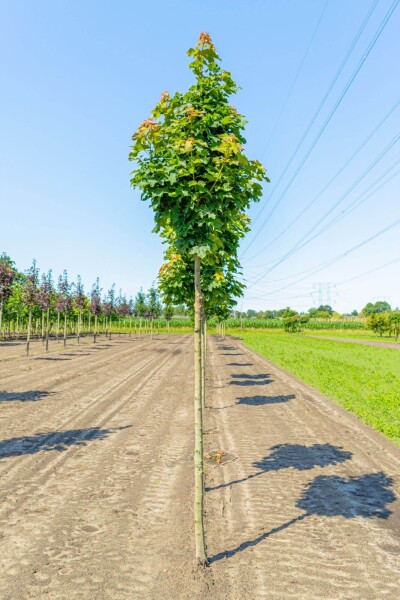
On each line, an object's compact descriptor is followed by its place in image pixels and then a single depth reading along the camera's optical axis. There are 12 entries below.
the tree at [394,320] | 85.88
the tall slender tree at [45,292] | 37.31
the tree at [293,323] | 104.69
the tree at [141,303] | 64.75
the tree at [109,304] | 61.09
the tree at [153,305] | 60.23
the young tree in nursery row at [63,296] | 43.28
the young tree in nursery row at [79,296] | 46.59
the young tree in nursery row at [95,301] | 53.00
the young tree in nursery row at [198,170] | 5.76
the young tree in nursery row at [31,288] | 34.75
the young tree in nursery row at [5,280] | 29.44
